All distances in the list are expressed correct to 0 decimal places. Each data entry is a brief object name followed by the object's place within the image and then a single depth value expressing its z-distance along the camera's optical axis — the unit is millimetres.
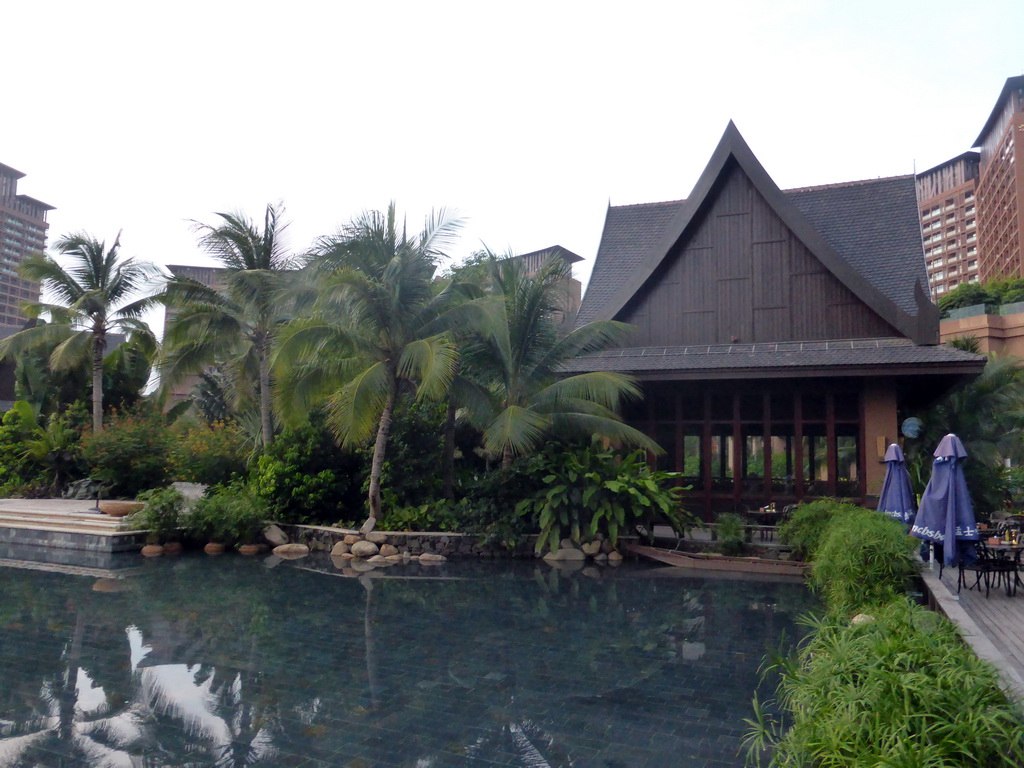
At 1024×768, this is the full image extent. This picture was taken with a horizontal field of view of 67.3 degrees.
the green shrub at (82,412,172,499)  16922
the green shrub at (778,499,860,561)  10461
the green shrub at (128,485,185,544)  13227
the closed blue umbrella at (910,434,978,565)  7871
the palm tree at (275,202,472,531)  11922
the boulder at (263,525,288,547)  13656
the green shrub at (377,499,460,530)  13305
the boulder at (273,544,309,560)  12989
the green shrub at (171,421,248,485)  16812
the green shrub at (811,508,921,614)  6703
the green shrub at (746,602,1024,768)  2979
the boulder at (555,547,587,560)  12531
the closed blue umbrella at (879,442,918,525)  9953
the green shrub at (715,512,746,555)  11914
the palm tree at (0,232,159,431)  18969
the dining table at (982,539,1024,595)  8062
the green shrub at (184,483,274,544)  13172
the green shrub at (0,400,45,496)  19406
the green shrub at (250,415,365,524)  13984
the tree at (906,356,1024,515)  16266
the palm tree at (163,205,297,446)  15445
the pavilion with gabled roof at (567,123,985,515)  13359
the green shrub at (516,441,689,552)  12469
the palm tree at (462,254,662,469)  12562
